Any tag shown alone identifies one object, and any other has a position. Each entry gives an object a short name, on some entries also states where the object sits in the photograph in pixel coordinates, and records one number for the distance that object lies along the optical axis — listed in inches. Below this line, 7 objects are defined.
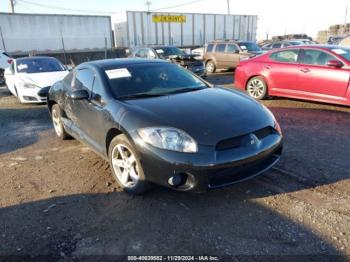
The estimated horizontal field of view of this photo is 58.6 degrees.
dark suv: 509.4
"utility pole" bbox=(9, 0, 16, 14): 1397.6
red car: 263.4
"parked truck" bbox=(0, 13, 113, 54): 873.5
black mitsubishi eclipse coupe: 120.2
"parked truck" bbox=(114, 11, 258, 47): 1084.5
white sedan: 339.3
